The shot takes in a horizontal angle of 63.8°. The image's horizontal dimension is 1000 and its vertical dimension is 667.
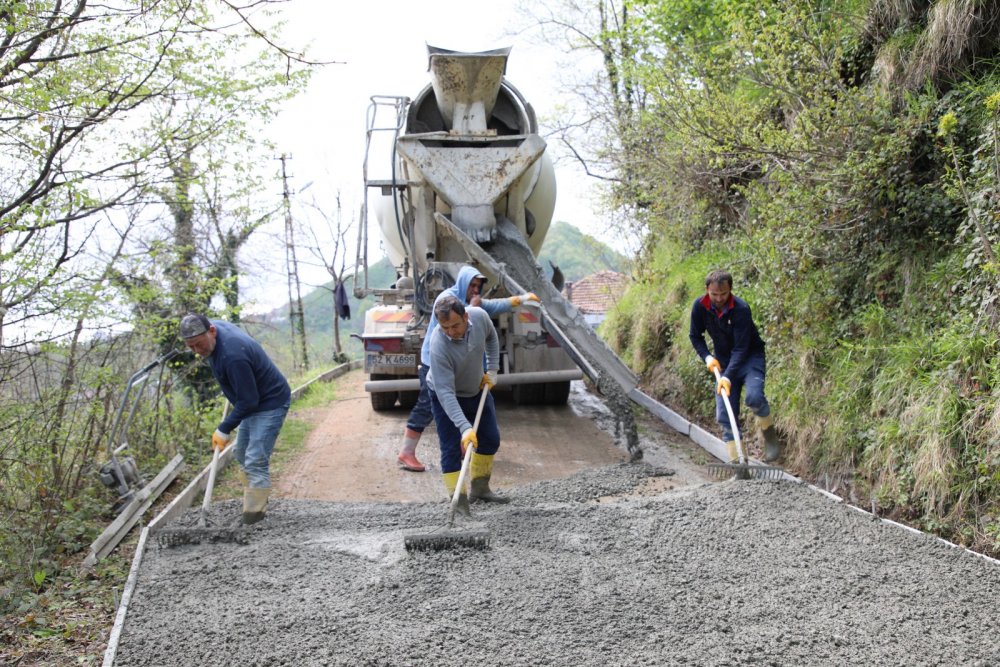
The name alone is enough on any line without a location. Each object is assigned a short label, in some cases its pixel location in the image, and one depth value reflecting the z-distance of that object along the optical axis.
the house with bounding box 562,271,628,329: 14.79
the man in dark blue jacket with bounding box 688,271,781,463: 5.74
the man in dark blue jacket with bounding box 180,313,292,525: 4.99
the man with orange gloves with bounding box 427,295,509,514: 5.13
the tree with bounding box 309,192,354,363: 29.50
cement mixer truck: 7.76
